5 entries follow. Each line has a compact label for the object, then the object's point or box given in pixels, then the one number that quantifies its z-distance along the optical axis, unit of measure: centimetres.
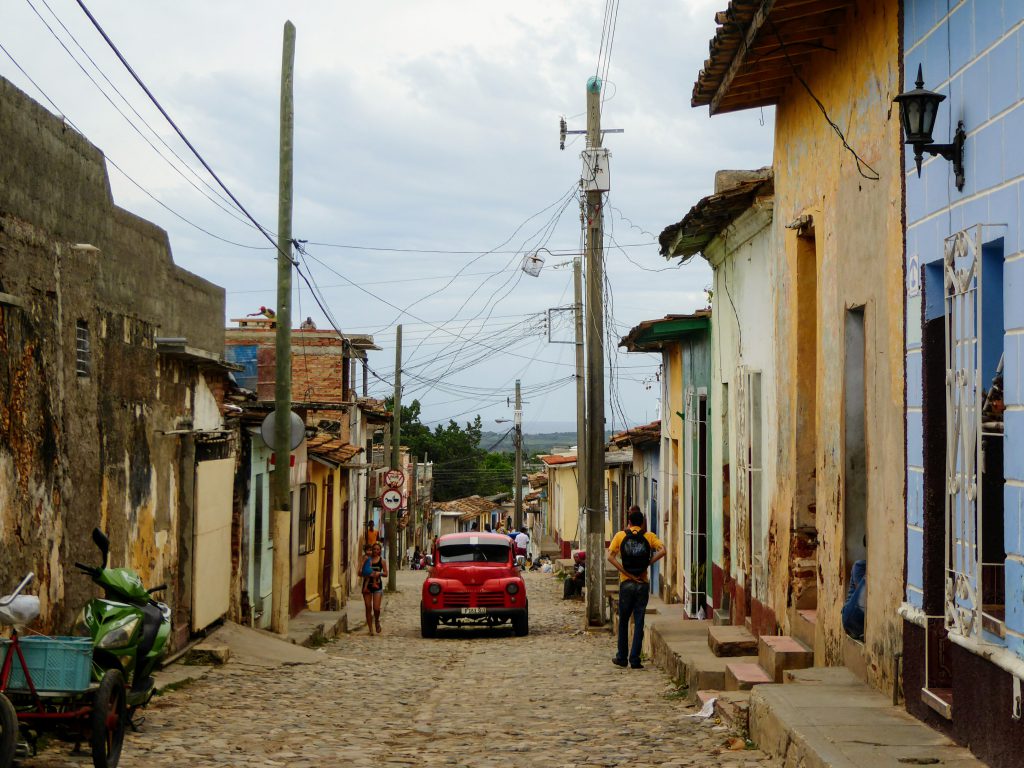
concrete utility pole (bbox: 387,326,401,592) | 3453
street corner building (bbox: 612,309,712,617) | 1822
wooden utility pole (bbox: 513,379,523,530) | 5147
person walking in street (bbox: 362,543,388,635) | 2162
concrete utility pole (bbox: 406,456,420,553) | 6247
